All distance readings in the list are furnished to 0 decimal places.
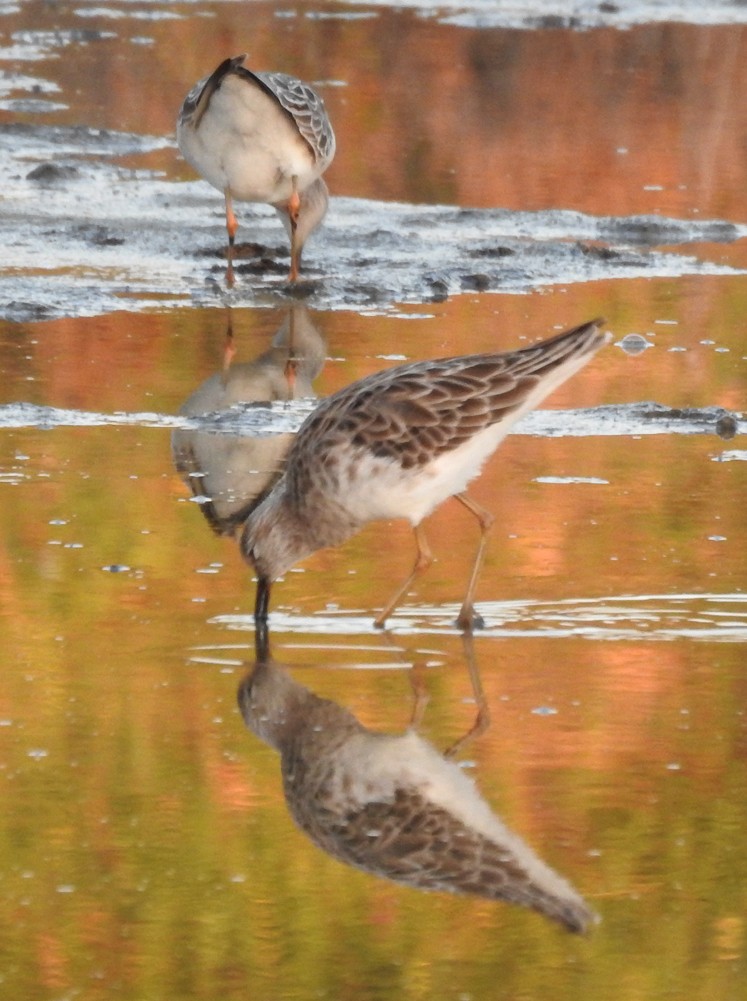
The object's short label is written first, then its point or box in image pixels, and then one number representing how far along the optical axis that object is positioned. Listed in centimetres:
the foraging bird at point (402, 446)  1240
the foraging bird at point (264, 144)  2253
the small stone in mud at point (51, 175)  2814
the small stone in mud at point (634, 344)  1947
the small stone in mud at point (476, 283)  2245
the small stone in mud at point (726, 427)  1646
